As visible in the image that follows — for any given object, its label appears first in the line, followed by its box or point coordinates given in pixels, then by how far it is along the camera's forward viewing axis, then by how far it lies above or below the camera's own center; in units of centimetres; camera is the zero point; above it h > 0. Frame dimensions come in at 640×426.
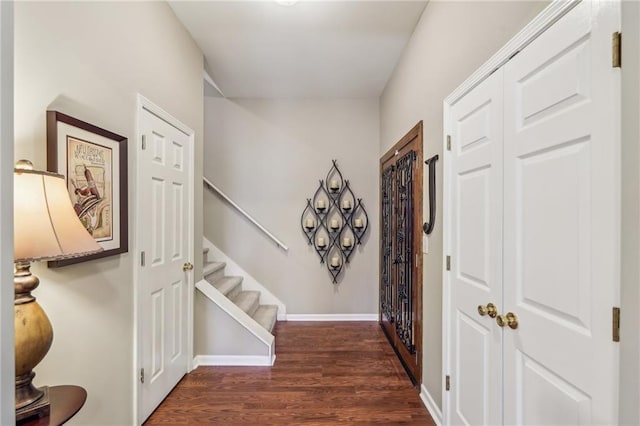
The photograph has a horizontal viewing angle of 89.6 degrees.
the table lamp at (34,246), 92 -10
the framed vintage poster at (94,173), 133 +19
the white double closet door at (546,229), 89 -6
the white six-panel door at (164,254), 205 -30
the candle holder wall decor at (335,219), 407 -9
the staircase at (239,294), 341 -97
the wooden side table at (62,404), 100 -66
